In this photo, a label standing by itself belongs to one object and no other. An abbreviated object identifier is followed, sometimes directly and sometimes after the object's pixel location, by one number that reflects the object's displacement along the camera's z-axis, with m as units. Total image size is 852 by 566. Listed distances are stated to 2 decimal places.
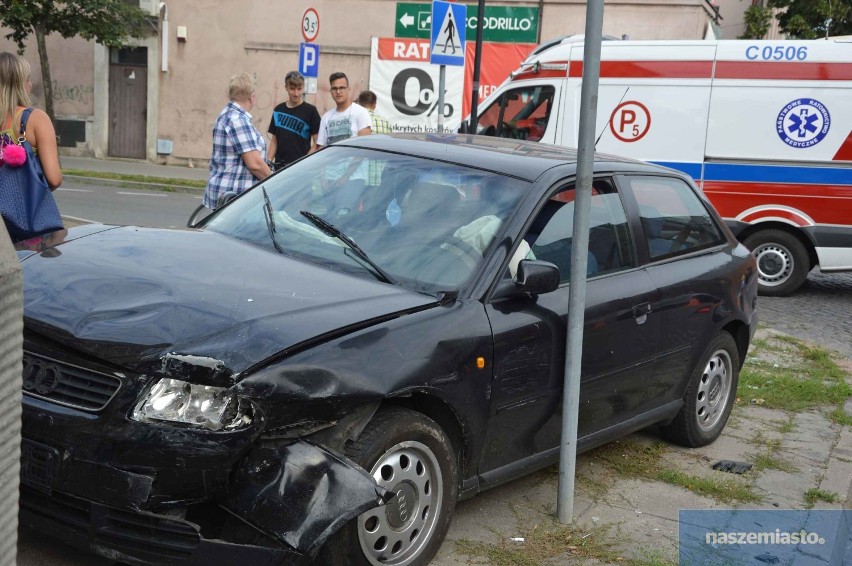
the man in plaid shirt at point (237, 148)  7.73
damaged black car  3.16
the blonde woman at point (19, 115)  5.60
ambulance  11.36
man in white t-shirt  9.57
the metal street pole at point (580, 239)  4.29
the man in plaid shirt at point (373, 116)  9.91
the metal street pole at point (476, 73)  12.62
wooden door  26.09
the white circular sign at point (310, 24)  15.74
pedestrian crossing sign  10.73
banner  23.73
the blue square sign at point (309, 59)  16.29
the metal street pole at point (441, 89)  10.27
